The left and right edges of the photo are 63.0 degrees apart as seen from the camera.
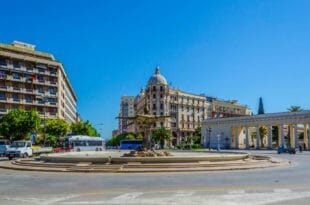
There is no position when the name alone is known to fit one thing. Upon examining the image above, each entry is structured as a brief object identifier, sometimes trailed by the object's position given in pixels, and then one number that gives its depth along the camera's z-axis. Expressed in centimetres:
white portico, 4892
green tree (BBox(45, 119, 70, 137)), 4968
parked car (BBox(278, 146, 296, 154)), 3522
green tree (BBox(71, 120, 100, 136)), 6120
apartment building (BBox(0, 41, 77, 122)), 5298
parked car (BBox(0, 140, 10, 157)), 2992
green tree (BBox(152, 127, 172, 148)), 6744
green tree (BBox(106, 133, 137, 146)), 7398
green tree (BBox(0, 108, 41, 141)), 4175
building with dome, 7840
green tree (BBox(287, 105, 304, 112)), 6039
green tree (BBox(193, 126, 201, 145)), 7562
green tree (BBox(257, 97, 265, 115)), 8164
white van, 2549
